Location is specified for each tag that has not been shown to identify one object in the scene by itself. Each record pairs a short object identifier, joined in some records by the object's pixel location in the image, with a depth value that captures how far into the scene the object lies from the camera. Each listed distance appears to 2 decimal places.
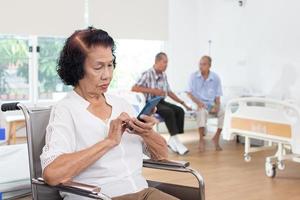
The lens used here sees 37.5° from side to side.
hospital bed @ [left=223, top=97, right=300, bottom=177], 3.75
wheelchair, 1.77
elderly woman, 1.63
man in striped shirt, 4.96
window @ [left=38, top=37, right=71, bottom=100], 5.61
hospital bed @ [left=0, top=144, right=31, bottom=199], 2.32
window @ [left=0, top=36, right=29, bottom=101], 5.45
